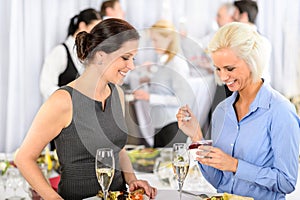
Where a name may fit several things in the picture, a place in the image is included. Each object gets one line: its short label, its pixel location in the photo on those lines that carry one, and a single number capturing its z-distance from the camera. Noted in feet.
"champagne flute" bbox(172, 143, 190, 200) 6.16
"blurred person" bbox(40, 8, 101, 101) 12.88
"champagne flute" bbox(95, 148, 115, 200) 6.03
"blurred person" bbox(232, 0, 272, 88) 14.07
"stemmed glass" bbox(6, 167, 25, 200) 8.23
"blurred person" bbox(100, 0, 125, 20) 14.42
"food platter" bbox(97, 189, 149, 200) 6.38
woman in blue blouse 6.81
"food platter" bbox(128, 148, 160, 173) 8.70
